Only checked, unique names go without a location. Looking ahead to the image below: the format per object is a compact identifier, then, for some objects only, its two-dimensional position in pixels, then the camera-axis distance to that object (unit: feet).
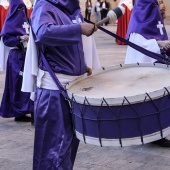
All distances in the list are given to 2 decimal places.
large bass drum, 11.23
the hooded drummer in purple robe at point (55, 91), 12.71
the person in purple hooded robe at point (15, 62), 23.65
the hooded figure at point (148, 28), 19.23
